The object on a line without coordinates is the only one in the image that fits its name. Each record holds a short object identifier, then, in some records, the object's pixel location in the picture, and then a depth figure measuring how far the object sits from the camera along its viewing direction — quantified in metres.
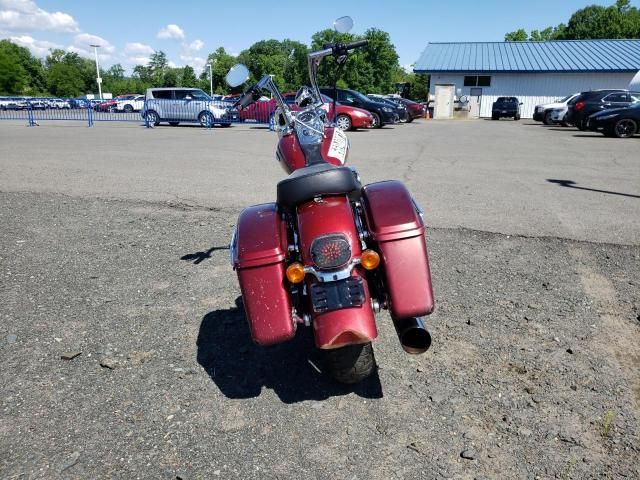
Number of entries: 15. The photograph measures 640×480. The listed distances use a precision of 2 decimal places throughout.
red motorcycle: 2.36
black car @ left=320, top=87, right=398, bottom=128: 21.55
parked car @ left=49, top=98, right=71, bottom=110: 31.91
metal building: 38.16
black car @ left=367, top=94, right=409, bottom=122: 23.80
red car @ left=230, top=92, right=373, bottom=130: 18.97
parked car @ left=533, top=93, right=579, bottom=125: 25.83
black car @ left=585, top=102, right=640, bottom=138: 16.81
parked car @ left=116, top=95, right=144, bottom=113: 43.09
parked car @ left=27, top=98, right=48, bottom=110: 29.89
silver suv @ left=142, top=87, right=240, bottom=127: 22.33
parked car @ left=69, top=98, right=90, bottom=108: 33.42
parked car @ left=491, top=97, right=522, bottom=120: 33.97
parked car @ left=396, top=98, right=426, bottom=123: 28.79
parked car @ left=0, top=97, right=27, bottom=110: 36.12
